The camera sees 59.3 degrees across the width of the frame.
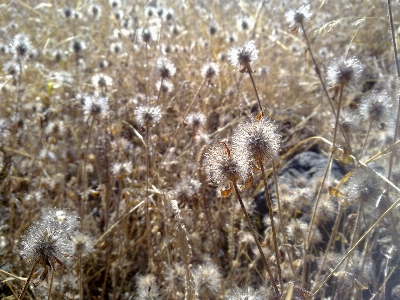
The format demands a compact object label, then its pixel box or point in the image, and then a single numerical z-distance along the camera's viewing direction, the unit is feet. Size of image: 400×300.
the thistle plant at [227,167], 0.60
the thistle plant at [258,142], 0.62
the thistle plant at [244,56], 0.90
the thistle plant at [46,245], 0.62
